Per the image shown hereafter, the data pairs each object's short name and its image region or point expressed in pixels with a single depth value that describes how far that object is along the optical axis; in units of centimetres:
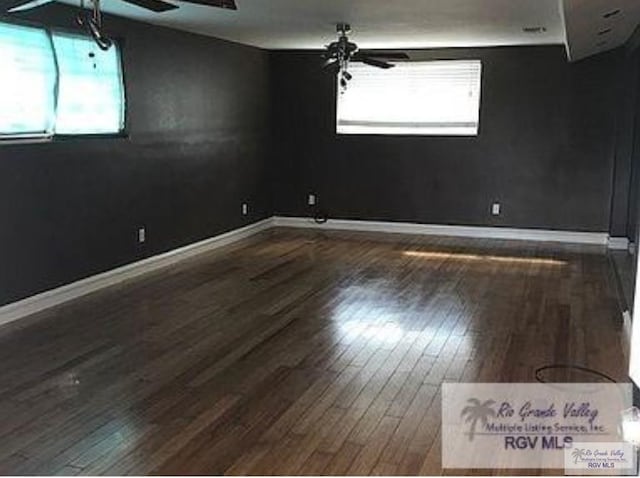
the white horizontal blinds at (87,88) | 525
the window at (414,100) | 823
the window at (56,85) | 474
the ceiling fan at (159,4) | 334
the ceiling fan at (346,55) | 627
